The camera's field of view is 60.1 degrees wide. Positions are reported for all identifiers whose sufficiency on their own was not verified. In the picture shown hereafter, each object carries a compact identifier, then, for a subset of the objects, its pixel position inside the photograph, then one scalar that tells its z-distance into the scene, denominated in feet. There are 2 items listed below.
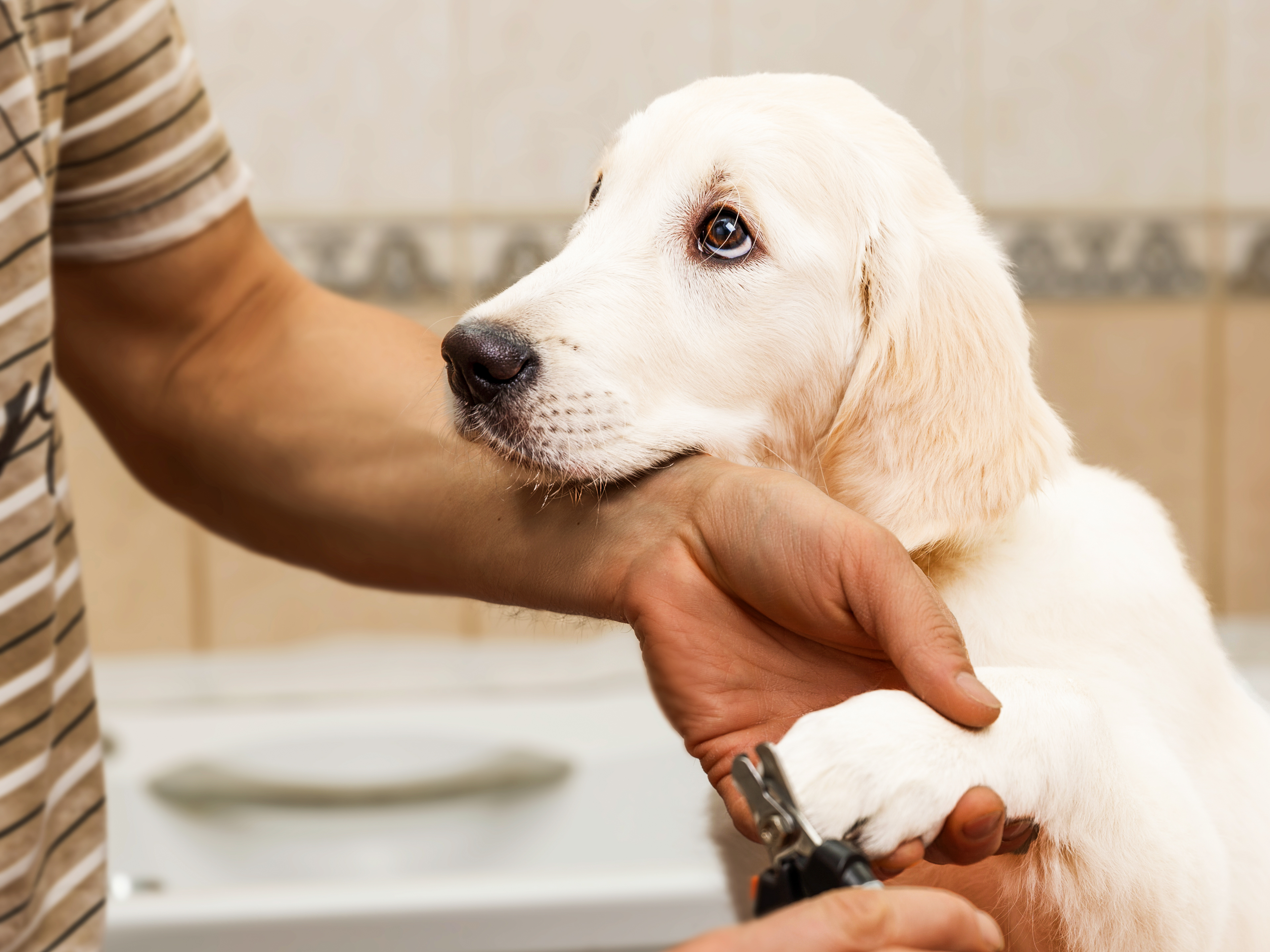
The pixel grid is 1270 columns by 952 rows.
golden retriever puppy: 2.13
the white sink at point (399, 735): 6.35
